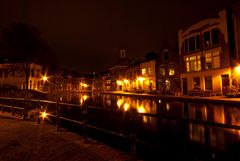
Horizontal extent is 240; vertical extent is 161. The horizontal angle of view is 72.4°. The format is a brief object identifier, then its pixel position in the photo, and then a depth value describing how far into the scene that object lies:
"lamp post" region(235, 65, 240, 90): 22.17
